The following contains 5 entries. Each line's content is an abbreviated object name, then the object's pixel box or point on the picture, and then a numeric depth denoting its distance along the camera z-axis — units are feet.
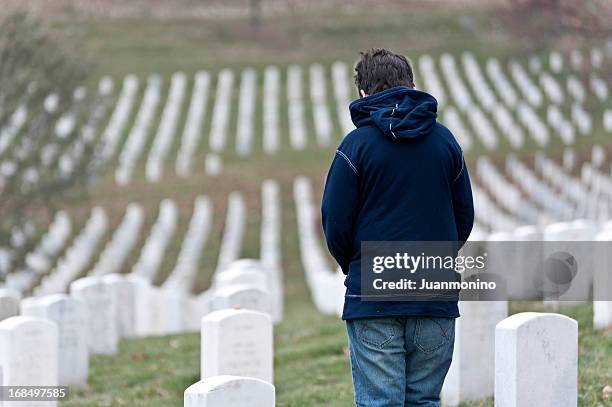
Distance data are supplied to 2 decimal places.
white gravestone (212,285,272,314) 62.64
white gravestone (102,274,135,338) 90.63
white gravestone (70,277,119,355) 76.74
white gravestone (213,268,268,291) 77.87
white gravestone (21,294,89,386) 63.87
